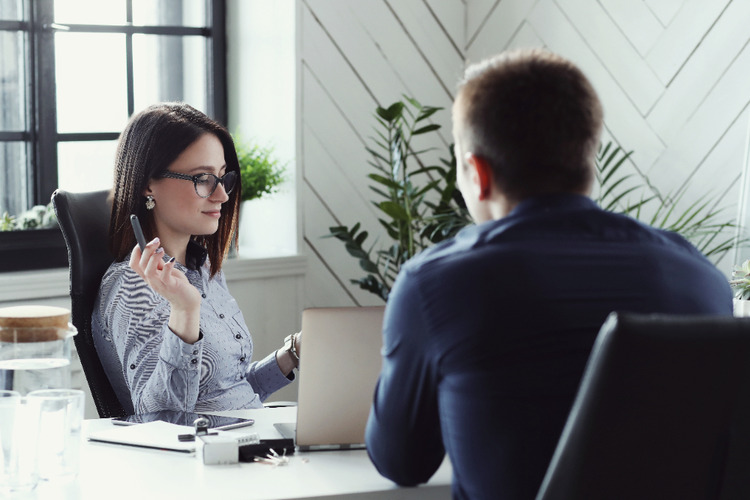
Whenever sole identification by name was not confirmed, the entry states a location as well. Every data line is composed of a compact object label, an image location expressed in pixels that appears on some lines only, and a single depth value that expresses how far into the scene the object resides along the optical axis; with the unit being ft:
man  8.50
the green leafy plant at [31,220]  15.63
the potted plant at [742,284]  11.22
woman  10.93
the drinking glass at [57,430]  9.38
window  15.81
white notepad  10.04
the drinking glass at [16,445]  9.32
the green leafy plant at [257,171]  16.42
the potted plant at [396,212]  16.11
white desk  9.32
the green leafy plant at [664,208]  14.10
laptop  9.91
